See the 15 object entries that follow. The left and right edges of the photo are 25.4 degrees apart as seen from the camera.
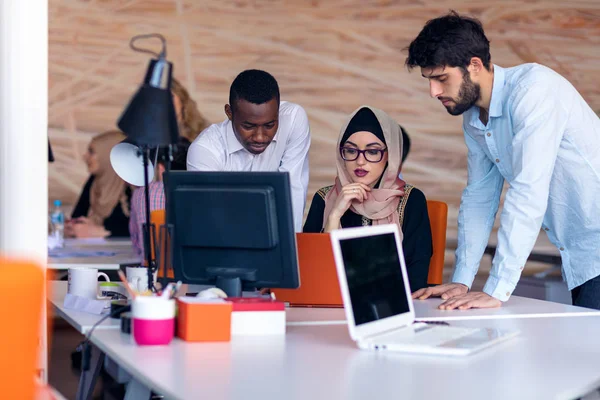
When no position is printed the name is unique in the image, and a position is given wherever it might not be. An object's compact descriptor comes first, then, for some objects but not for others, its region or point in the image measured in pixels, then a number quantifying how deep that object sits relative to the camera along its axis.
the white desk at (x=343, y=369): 2.22
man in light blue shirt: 2.95
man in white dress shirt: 3.55
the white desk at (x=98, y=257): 4.24
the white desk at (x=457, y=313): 2.80
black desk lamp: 2.59
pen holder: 2.49
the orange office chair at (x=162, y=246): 2.75
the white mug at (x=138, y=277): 2.96
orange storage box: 2.54
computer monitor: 2.71
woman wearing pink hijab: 3.43
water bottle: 5.01
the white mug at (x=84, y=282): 3.00
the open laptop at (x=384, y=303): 2.49
